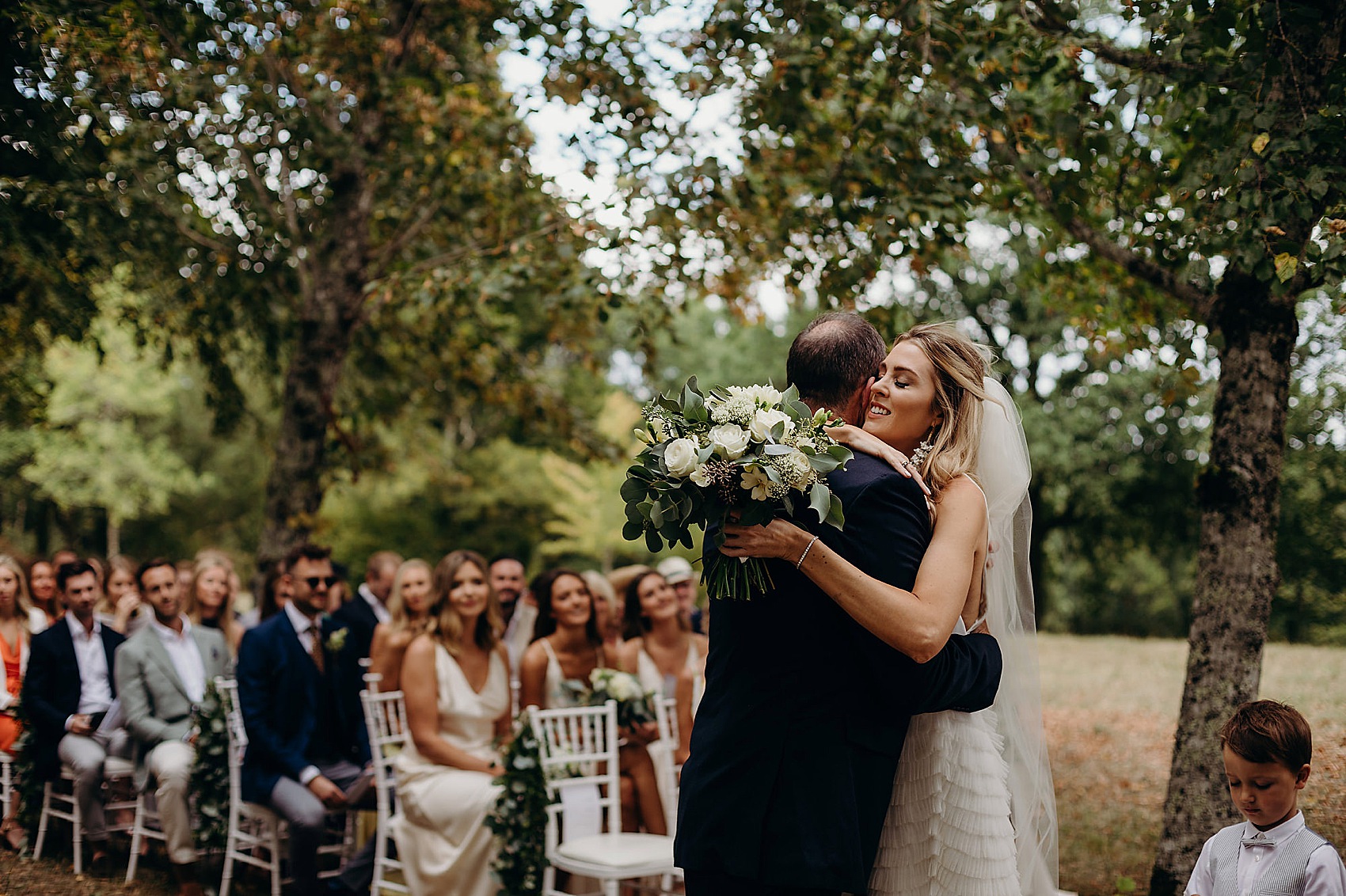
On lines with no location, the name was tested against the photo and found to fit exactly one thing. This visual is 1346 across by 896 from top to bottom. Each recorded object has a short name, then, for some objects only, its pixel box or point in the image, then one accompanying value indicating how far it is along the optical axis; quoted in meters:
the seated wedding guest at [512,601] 8.19
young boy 3.10
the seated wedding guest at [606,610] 7.75
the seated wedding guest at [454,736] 6.06
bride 2.32
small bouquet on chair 6.29
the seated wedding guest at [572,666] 6.55
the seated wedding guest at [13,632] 7.06
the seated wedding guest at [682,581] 7.45
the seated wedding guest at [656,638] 7.04
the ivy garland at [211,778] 6.51
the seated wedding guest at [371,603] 8.30
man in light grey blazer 6.67
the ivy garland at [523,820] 5.71
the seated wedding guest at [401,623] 6.84
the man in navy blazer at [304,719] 6.29
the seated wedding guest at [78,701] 6.91
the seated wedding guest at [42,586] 8.46
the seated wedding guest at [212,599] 8.00
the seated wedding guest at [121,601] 7.65
